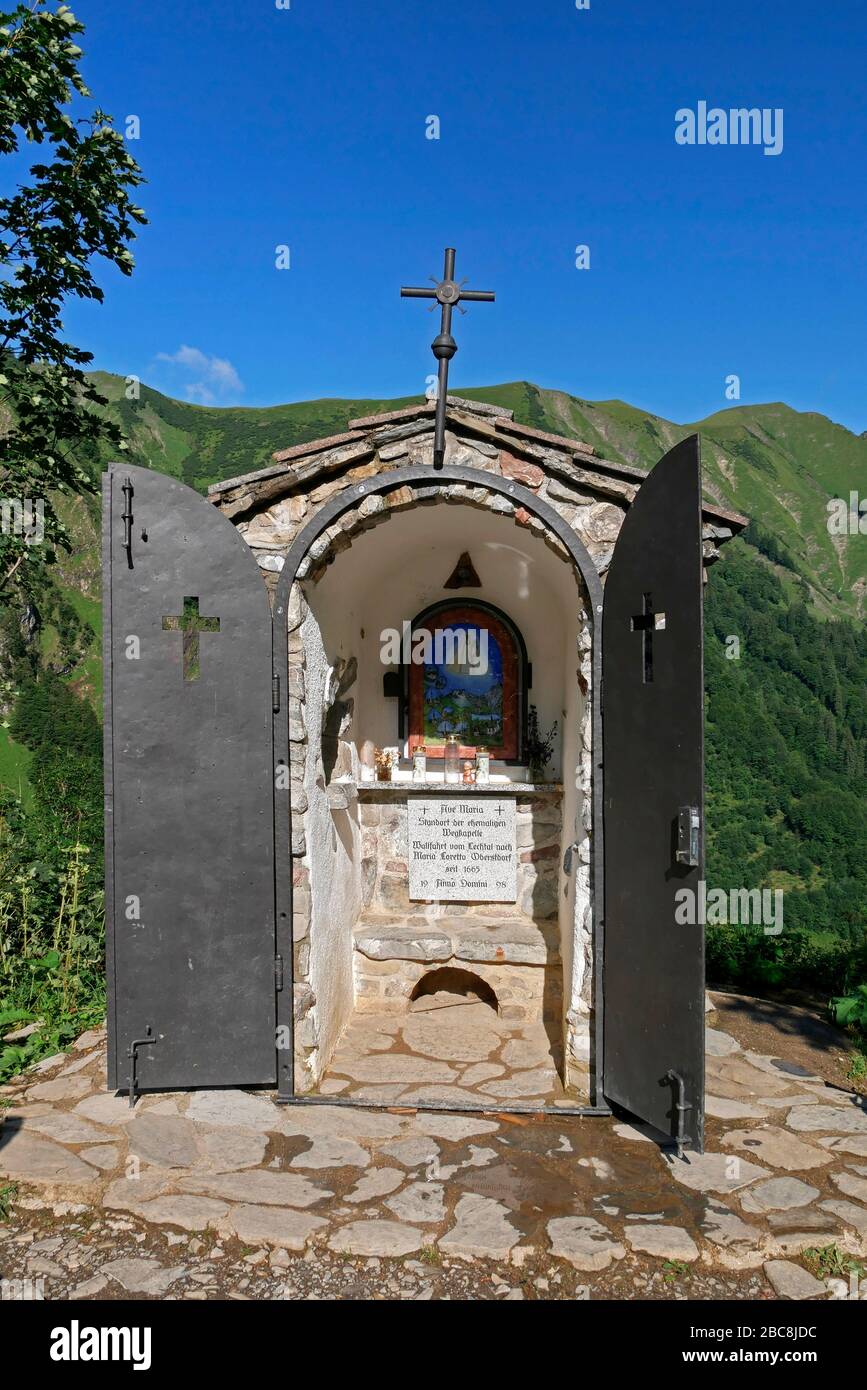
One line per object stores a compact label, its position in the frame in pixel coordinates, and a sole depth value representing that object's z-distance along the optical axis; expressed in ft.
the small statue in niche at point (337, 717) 17.74
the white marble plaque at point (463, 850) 20.22
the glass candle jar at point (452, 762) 20.86
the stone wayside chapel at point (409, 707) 14.28
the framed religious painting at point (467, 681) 21.12
